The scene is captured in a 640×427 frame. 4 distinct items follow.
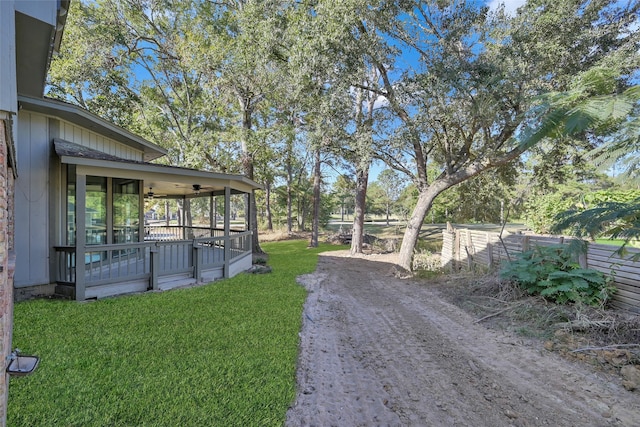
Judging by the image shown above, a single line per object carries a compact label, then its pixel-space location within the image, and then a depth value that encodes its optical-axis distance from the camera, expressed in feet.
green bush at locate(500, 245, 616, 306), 16.08
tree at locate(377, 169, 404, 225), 43.07
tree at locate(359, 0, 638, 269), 24.76
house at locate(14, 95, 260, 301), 18.90
